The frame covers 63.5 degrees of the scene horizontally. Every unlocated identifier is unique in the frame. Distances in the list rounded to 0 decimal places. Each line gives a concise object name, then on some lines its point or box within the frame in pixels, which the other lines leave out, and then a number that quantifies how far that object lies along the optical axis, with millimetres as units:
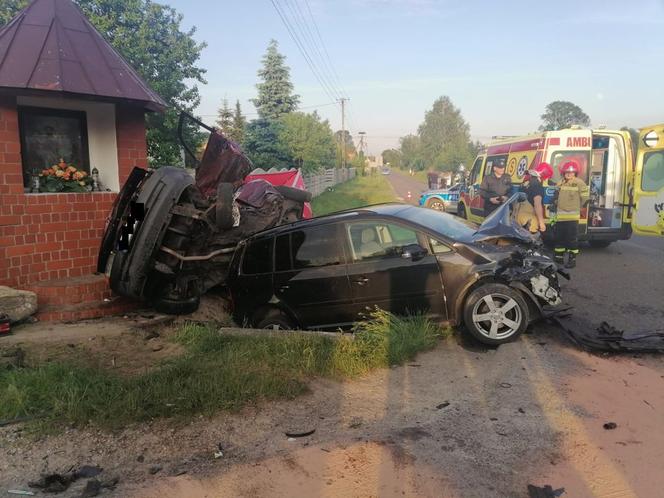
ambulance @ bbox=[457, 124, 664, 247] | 10734
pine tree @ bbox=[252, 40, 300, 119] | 44344
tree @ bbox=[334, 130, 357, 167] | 61203
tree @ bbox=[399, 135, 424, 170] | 95788
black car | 5422
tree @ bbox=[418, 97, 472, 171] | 89181
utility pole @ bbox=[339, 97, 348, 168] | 58062
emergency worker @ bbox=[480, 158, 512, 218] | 11031
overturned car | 6172
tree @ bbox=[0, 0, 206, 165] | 16875
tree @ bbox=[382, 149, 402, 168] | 130875
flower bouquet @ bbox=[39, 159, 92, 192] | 7098
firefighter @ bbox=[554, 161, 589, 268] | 9289
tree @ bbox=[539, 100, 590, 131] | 75562
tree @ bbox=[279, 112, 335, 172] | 30938
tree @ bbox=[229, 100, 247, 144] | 48097
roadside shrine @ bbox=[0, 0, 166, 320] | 6566
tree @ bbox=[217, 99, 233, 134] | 52538
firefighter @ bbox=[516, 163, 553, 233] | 9148
